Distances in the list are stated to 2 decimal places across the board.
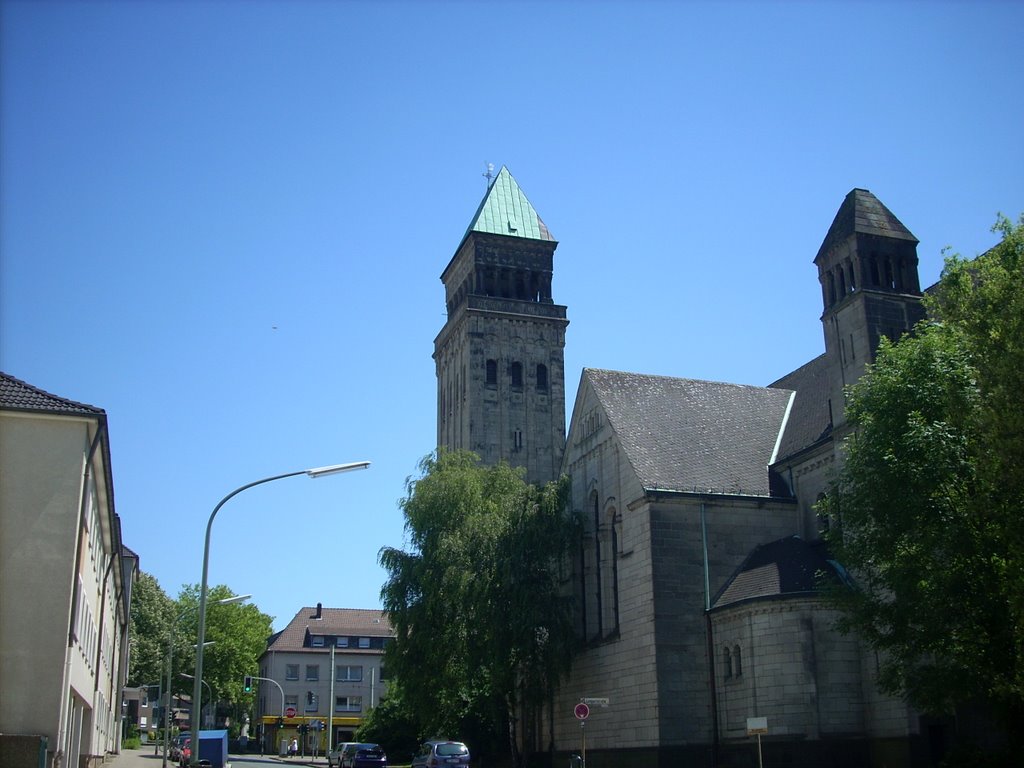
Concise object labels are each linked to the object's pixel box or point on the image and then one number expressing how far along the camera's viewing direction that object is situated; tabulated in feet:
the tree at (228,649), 308.81
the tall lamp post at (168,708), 123.54
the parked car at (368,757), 153.17
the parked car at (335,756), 166.79
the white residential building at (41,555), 71.87
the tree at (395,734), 185.88
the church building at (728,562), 111.04
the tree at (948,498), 68.85
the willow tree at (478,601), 134.21
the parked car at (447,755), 121.19
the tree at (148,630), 283.79
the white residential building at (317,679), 295.07
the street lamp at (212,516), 80.43
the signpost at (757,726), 87.20
